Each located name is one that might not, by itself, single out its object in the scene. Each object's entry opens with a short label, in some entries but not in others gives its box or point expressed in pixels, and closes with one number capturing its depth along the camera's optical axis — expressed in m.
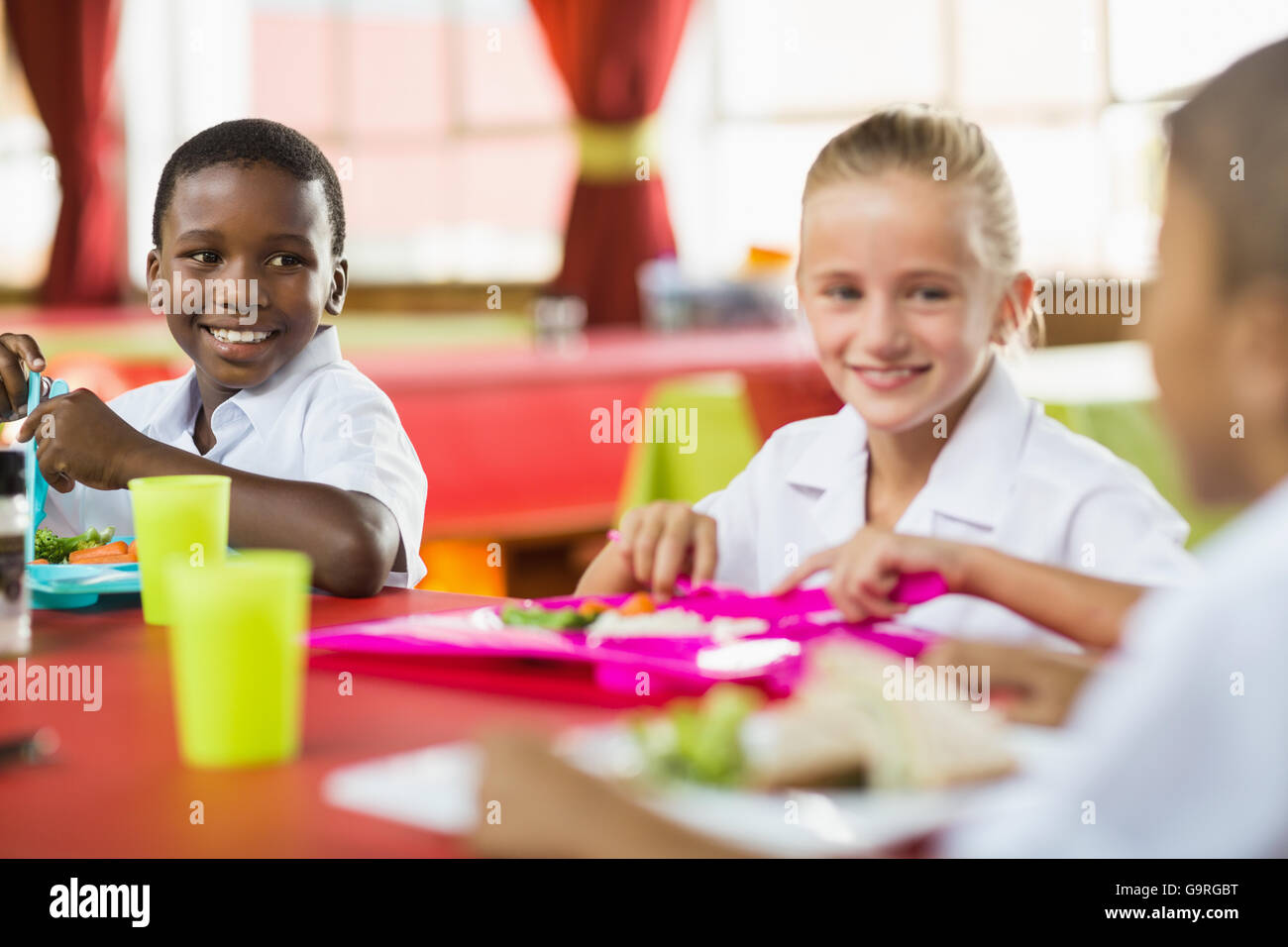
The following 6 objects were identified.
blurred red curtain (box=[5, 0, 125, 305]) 6.54
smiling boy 1.32
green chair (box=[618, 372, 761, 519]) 2.71
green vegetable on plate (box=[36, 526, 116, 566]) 1.36
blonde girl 1.19
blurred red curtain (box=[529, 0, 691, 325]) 4.99
